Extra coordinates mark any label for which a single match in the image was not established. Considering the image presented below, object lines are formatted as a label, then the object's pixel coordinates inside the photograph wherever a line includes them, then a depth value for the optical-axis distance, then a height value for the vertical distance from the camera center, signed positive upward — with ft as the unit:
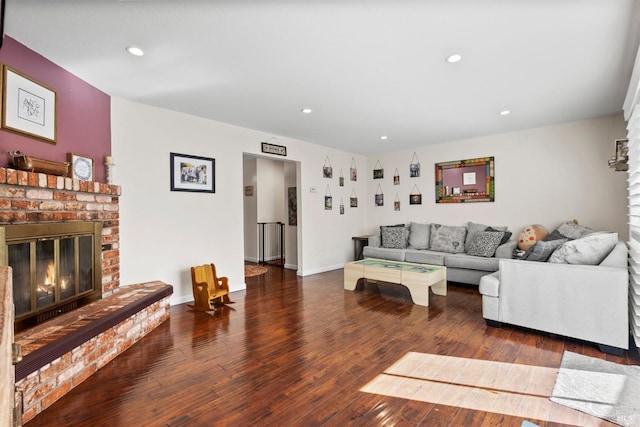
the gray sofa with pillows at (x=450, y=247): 14.93 -1.91
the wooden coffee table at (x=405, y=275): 12.16 -2.65
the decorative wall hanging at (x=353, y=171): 21.73 +3.10
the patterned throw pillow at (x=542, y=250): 9.82 -1.28
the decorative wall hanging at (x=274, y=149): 15.92 +3.59
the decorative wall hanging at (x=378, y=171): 22.09 +3.15
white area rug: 5.65 -3.74
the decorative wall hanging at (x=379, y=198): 22.04 +1.16
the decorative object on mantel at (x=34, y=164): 7.34 +1.37
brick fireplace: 5.86 -2.49
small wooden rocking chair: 11.72 -2.94
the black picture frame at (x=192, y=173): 12.62 +1.87
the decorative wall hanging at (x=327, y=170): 19.54 +2.92
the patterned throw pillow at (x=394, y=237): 18.51 -1.46
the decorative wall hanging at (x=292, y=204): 21.76 +0.77
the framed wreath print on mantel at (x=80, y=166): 9.20 +1.61
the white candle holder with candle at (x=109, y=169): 10.43 +1.68
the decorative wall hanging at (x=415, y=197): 20.16 +1.11
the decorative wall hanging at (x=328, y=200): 19.63 +0.93
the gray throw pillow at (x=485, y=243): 15.25 -1.60
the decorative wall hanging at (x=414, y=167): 20.22 +3.09
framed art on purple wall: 7.35 +2.91
